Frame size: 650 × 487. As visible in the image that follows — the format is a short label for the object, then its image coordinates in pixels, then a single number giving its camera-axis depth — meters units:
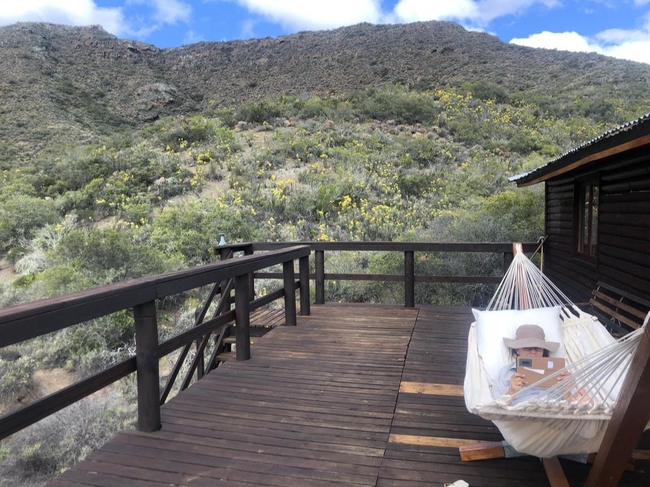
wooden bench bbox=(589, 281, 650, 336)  4.11
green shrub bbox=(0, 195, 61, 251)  11.88
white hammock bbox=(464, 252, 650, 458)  1.87
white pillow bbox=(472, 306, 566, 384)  2.85
